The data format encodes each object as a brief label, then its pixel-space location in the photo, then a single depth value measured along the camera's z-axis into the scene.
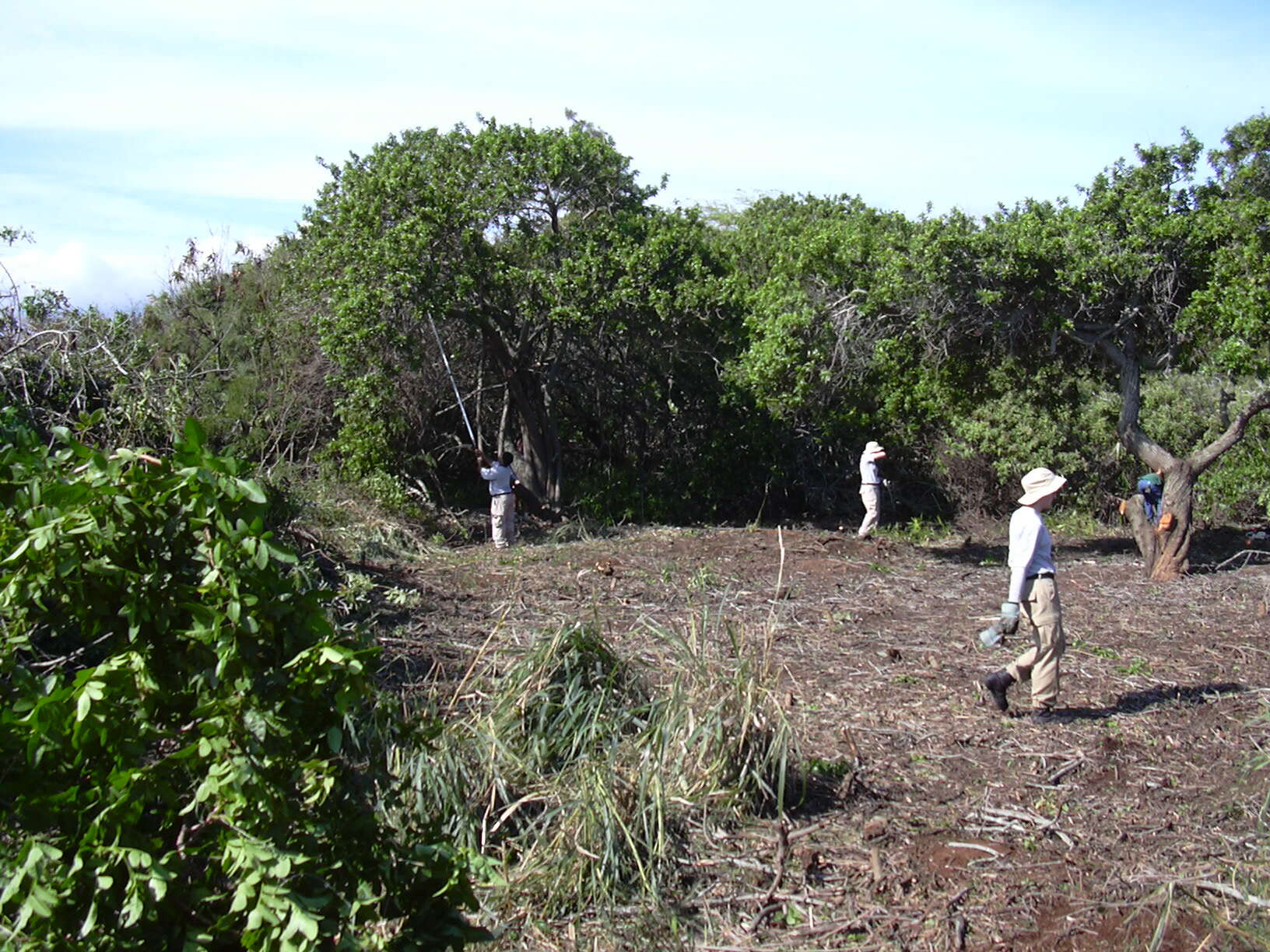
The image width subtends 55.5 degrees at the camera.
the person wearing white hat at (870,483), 15.38
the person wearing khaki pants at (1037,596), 7.09
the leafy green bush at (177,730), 2.83
